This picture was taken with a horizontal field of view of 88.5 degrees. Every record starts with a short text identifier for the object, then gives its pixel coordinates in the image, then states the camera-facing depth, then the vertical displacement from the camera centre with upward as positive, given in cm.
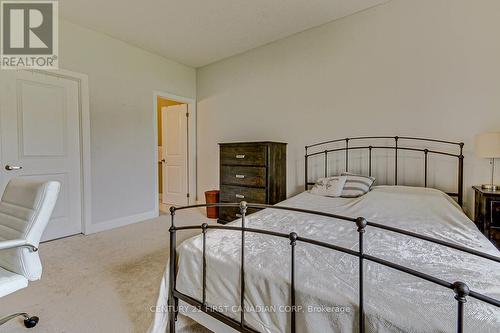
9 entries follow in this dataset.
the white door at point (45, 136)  268 +26
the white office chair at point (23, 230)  128 -38
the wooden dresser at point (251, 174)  322 -20
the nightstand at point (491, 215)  197 -44
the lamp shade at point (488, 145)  202 +11
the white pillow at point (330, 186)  261 -29
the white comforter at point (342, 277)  81 -46
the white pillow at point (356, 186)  251 -27
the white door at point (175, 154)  480 +9
